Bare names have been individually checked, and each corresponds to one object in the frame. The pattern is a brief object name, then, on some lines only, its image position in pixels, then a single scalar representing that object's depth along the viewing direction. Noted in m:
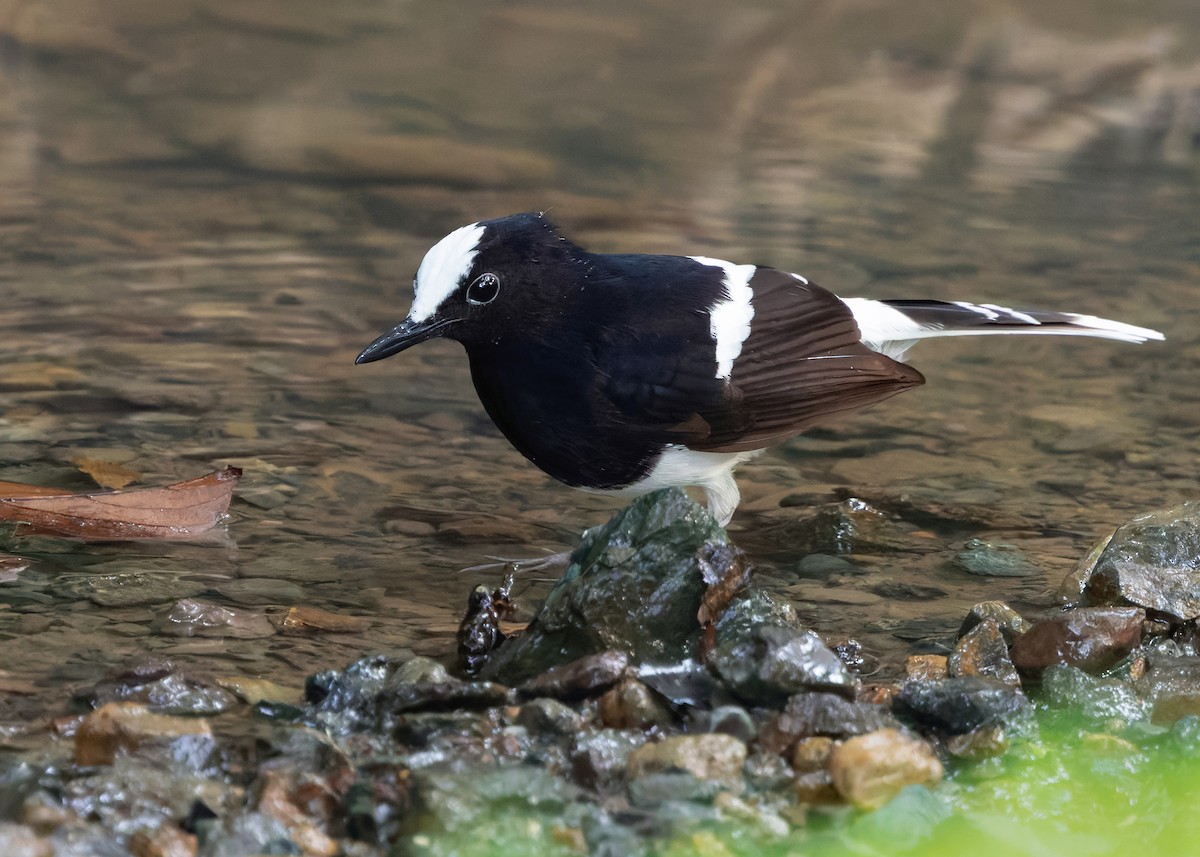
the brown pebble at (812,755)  5.65
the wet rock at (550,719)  5.79
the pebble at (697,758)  5.49
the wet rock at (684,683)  6.16
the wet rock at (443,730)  5.64
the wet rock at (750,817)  5.24
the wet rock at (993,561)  8.30
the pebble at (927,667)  6.75
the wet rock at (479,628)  6.91
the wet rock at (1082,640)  6.63
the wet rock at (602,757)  5.51
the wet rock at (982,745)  5.85
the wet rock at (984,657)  6.66
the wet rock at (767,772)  5.59
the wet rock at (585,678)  5.98
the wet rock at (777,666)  5.93
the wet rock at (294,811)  5.03
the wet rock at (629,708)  5.91
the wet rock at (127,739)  5.46
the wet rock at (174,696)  6.00
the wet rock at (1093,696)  6.23
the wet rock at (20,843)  4.64
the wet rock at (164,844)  4.87
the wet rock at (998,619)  6.95
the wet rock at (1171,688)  6.34
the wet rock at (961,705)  5.94
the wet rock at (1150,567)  7.08
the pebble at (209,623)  6.97
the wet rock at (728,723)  5.83
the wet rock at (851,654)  6.96
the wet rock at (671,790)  5.35
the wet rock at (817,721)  5.77
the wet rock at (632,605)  6.48
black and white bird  8.15
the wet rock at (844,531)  8.69
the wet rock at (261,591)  7.46
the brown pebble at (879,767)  5.42
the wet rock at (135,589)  7.25
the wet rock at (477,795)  5.11
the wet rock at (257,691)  6.16
